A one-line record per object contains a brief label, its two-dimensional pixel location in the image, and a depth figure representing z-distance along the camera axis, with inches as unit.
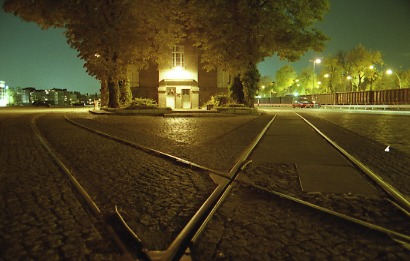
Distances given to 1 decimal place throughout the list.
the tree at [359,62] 2736.2
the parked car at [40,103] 2999.5
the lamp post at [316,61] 2824.8
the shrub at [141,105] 1237.1
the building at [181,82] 1619.1
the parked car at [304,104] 2430.6
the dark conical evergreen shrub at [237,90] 1328.7
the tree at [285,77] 4188.0
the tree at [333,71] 3017.0
